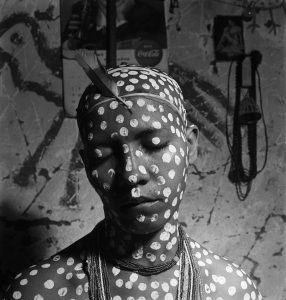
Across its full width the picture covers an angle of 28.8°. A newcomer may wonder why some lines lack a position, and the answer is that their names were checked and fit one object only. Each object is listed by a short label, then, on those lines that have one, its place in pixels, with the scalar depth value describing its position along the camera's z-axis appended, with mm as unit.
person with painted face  1072
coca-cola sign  1549
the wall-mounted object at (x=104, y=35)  1524
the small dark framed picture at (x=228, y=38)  1591
